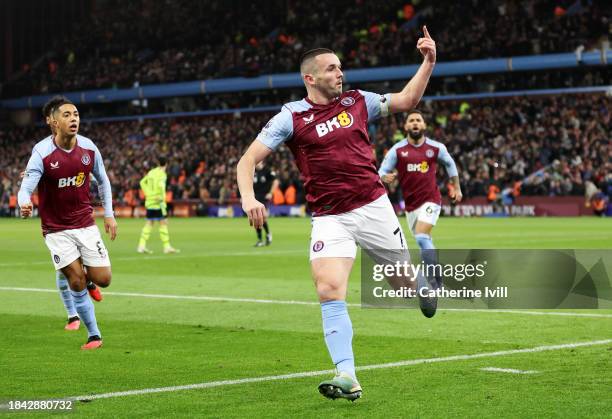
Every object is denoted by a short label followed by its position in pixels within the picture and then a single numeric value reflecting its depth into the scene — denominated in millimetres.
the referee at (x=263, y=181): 52209
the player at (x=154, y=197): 25547
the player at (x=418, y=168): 15320
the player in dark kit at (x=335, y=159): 7465
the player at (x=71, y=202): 10422
